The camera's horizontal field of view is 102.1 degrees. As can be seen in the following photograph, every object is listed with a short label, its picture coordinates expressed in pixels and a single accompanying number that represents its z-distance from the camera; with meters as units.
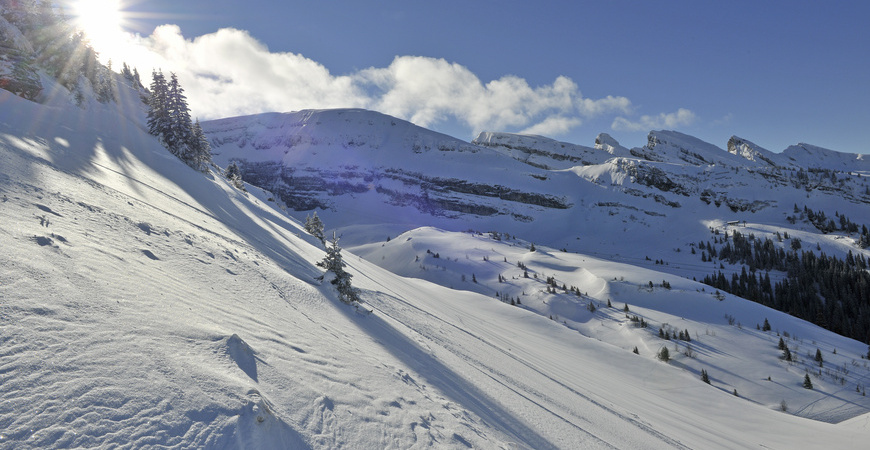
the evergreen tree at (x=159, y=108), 27.16
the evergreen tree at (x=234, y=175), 34.61
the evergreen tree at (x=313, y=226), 29.29
